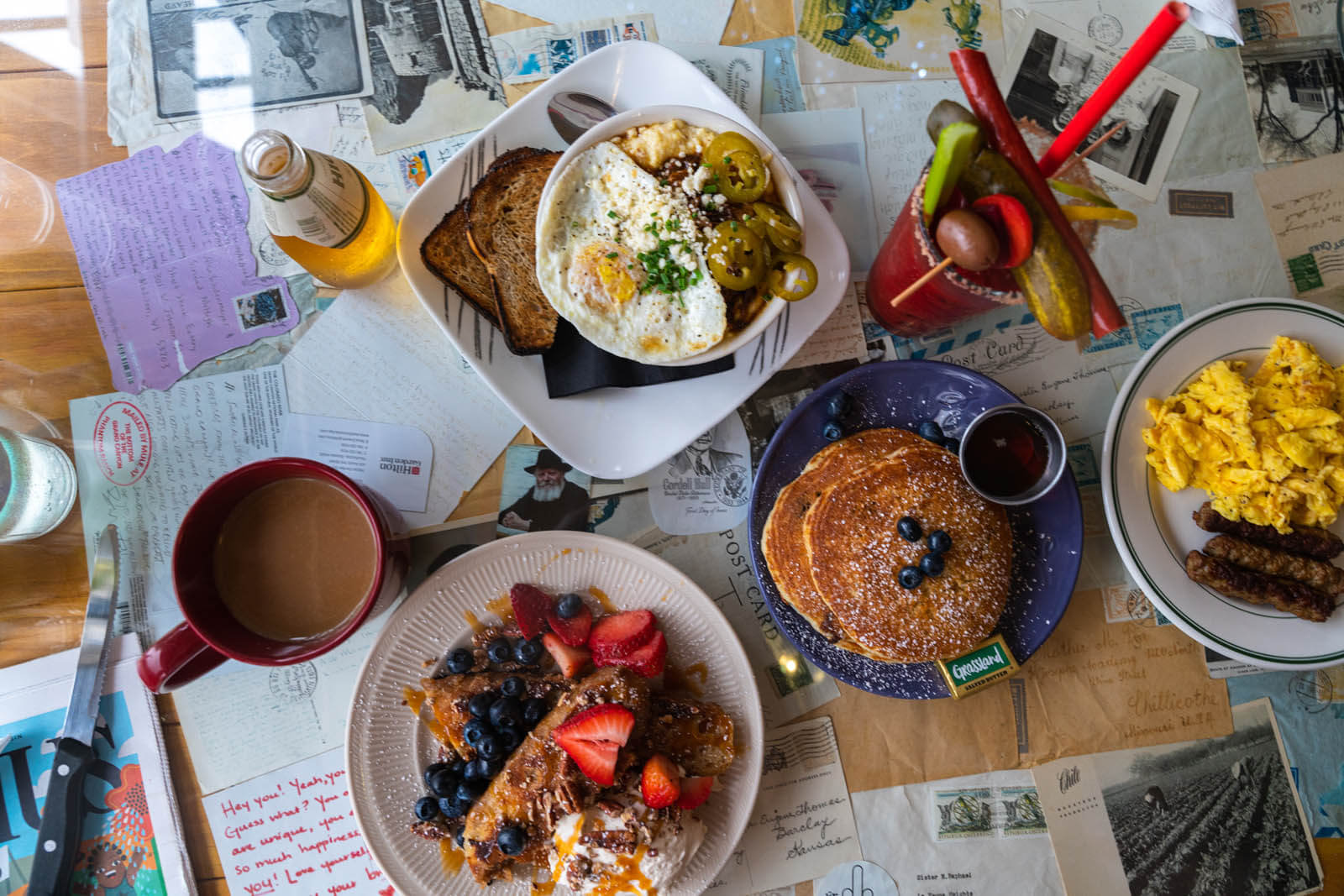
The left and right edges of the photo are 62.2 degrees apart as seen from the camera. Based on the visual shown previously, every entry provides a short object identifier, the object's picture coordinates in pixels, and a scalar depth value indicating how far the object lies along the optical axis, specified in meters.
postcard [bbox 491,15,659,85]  0.74
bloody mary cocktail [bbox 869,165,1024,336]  0.62
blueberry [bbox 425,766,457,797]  0.68
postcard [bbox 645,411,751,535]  0.74
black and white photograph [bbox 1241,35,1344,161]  0.77
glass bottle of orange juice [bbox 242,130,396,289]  0.61
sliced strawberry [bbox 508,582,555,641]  0.69
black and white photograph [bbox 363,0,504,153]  0.74
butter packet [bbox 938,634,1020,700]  0.70
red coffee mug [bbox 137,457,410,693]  0.64
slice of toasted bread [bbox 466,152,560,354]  0.69
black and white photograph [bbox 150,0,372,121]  0.74
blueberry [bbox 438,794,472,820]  0.68
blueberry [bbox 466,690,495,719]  0.68
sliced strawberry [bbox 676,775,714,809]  0.67
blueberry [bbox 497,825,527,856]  0.65
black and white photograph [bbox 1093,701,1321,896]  0.75
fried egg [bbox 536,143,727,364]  0.65
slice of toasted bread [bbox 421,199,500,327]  0.69
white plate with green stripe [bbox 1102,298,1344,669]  0.71
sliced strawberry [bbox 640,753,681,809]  0.65
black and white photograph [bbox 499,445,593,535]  0.73
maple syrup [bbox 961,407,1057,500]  0.68
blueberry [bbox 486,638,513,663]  0.70
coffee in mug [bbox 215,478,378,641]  0.67
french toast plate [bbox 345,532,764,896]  0.69
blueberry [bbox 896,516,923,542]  0.68
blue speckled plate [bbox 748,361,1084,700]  0.70
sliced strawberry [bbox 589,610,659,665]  0.69
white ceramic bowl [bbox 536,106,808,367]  0.65
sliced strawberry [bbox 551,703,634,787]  0.65
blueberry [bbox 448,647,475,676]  0.69
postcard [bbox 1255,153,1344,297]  0.77
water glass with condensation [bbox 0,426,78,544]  0.70
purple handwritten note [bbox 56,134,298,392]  0.73
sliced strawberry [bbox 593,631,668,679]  0.68
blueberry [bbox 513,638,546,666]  0.69
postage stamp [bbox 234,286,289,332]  0.73
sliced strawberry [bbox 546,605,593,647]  0.69
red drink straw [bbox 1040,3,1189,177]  0.55
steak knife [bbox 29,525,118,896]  0.69
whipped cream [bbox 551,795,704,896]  0.65
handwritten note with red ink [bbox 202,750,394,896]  0.72
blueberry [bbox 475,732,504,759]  0.67
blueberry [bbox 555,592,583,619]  0.69
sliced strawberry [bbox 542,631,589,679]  0.69
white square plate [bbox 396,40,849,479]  0.69
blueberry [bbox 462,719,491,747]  0.67
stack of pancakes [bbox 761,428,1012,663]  0.69
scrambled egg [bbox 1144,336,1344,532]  0.70
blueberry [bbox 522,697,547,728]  0.69
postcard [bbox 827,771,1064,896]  0.74
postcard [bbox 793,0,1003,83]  0.75
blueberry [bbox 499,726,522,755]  0.67
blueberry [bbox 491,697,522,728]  0.67
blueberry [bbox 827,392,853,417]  0.71
